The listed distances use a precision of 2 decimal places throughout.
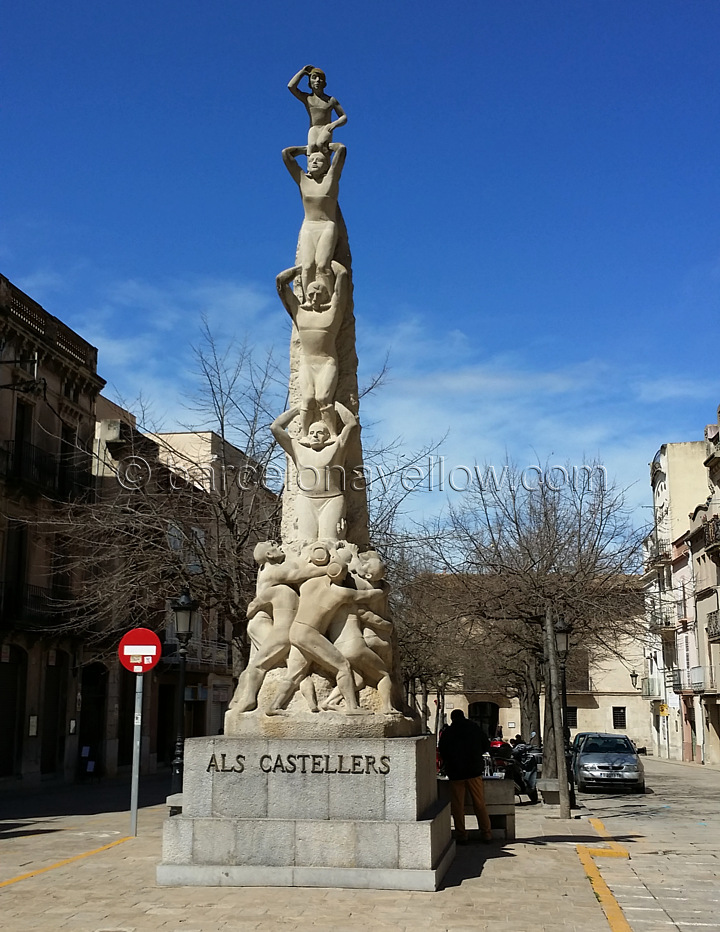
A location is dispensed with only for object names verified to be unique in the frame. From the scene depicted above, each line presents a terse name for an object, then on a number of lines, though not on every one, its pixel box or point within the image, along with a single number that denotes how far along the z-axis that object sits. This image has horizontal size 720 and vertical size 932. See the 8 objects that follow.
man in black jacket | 11.70
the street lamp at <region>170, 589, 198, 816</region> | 17.58
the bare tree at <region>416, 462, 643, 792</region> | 24.12
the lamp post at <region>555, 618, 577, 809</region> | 19.06
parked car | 25.59
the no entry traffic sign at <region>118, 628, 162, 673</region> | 13.59
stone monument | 8.75
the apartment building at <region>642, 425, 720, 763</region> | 45.12
